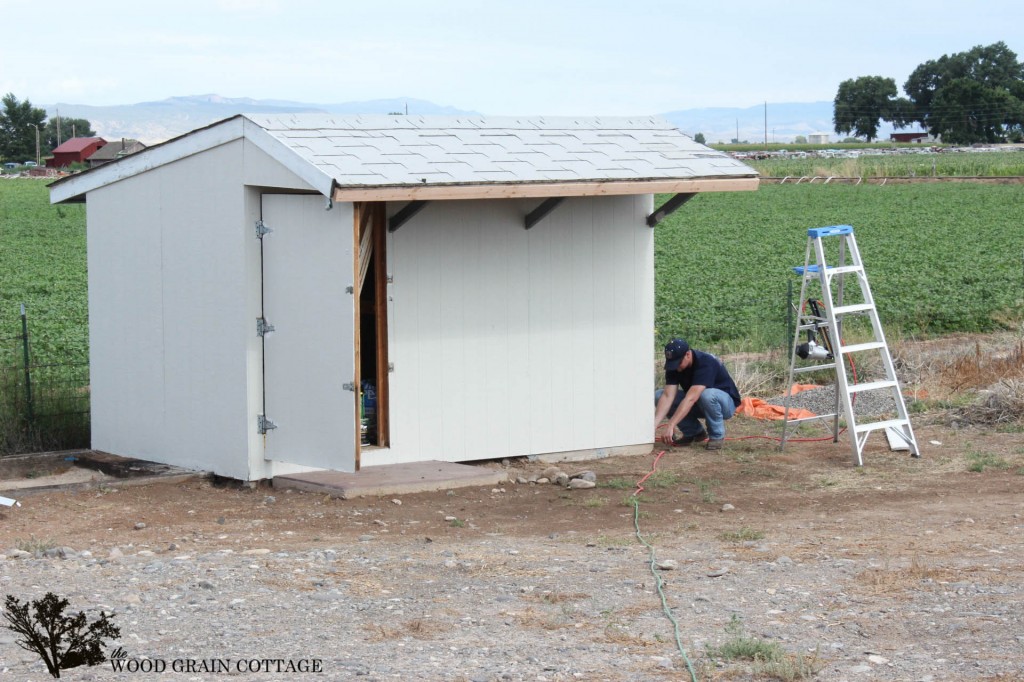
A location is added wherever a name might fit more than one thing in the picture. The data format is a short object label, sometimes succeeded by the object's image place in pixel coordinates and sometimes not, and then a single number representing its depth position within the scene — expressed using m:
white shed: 9.52
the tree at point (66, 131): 134.75
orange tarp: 13.09
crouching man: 11.52
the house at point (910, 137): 140.62
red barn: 103.69
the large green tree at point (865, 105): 144.00
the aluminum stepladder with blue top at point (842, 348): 10.78
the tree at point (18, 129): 112.56
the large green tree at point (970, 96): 122.06
